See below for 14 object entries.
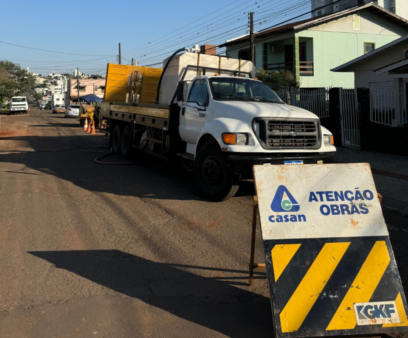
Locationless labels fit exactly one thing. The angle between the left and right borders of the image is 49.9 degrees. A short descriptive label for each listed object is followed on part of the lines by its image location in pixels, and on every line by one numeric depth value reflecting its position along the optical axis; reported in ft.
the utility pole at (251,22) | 84.33
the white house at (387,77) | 44.21
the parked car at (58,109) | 205.99
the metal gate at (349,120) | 50.33
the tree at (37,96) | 501.35
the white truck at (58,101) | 222.26
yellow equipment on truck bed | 44.45
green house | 99.60
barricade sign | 11.31
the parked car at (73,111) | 146.82
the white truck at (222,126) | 24.44
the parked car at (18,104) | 174.91
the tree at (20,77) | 268.21
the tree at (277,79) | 91.56
